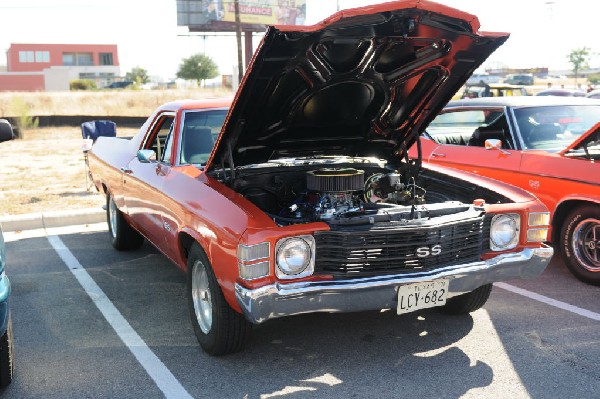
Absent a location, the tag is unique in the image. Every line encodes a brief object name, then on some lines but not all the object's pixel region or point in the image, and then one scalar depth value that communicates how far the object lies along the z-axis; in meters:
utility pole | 32.06
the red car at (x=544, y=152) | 5.39
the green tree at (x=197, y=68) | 88.00
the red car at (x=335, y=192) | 3.57
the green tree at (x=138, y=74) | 106.31
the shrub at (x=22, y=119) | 20.12
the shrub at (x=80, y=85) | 78.29
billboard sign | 59.47
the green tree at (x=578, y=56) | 76.31
